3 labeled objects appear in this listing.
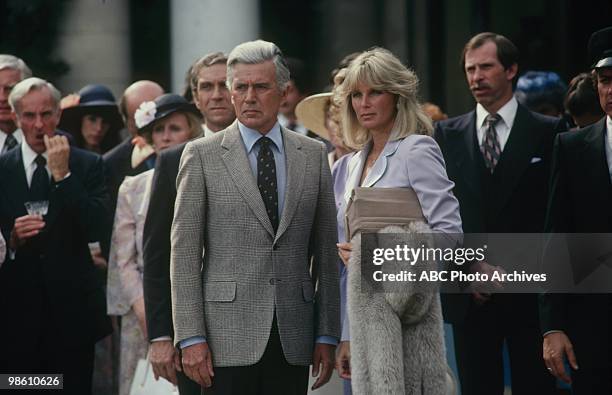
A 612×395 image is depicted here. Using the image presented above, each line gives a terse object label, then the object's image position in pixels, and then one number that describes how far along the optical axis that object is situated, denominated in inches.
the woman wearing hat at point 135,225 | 598.9
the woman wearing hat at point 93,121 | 740.0
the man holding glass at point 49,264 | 577.9
